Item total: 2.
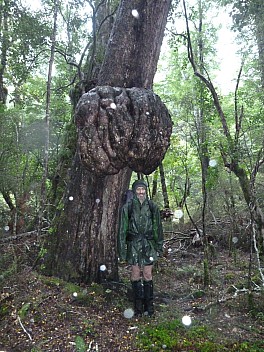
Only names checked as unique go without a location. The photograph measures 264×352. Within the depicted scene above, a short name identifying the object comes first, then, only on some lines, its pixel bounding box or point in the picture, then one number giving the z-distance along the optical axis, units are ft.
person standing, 14.38
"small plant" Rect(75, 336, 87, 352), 10.76
